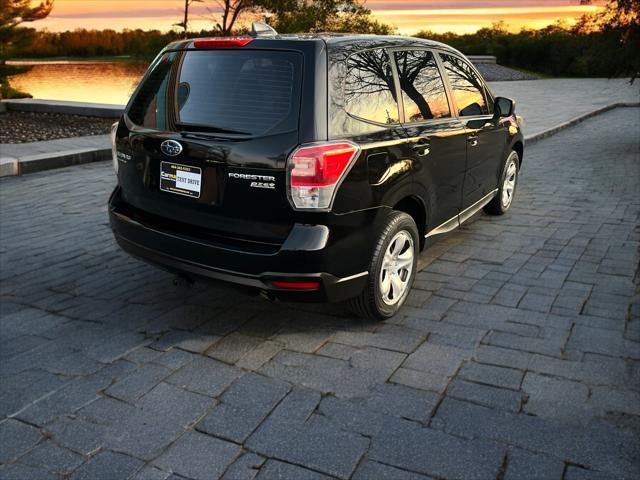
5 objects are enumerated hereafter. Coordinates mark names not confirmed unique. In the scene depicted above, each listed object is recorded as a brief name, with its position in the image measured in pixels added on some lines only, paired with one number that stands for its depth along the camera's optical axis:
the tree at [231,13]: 18.53
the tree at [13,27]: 17.23
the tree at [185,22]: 18.17
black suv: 3.47
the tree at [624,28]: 12.21
